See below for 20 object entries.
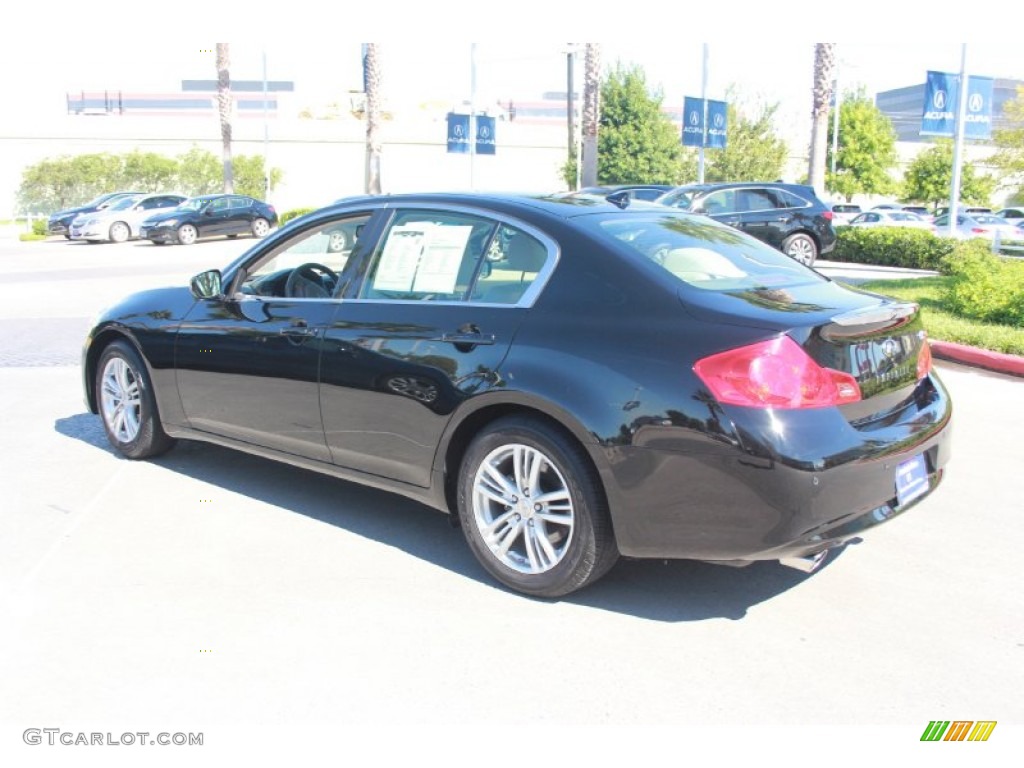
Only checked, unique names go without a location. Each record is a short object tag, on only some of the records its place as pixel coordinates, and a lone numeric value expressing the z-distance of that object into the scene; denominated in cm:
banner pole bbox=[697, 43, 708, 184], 2877
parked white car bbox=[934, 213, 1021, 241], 3121
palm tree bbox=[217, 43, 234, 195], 4066
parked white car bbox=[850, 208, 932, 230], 3731
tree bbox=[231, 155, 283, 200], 5303
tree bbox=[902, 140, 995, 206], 5162
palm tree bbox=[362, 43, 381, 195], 3212
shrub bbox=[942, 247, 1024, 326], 1066
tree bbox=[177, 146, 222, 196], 5284
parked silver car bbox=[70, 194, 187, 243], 3162
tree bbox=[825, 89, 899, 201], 5688
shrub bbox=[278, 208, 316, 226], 3525
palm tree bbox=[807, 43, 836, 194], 2752
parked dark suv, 1823
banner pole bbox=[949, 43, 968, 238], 1833
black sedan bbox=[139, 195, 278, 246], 3031
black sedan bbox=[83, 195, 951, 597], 364
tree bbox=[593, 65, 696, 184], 4203
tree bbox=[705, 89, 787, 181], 3994
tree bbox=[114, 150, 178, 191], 5153
